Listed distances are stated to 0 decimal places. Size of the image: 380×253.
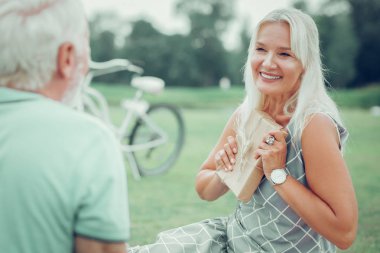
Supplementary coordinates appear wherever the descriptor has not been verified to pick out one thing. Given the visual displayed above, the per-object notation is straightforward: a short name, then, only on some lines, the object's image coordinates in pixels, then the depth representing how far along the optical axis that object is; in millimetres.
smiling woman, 1619
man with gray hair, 1040
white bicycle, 4973
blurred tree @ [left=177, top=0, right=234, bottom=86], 26172
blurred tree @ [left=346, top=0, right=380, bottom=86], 23609
